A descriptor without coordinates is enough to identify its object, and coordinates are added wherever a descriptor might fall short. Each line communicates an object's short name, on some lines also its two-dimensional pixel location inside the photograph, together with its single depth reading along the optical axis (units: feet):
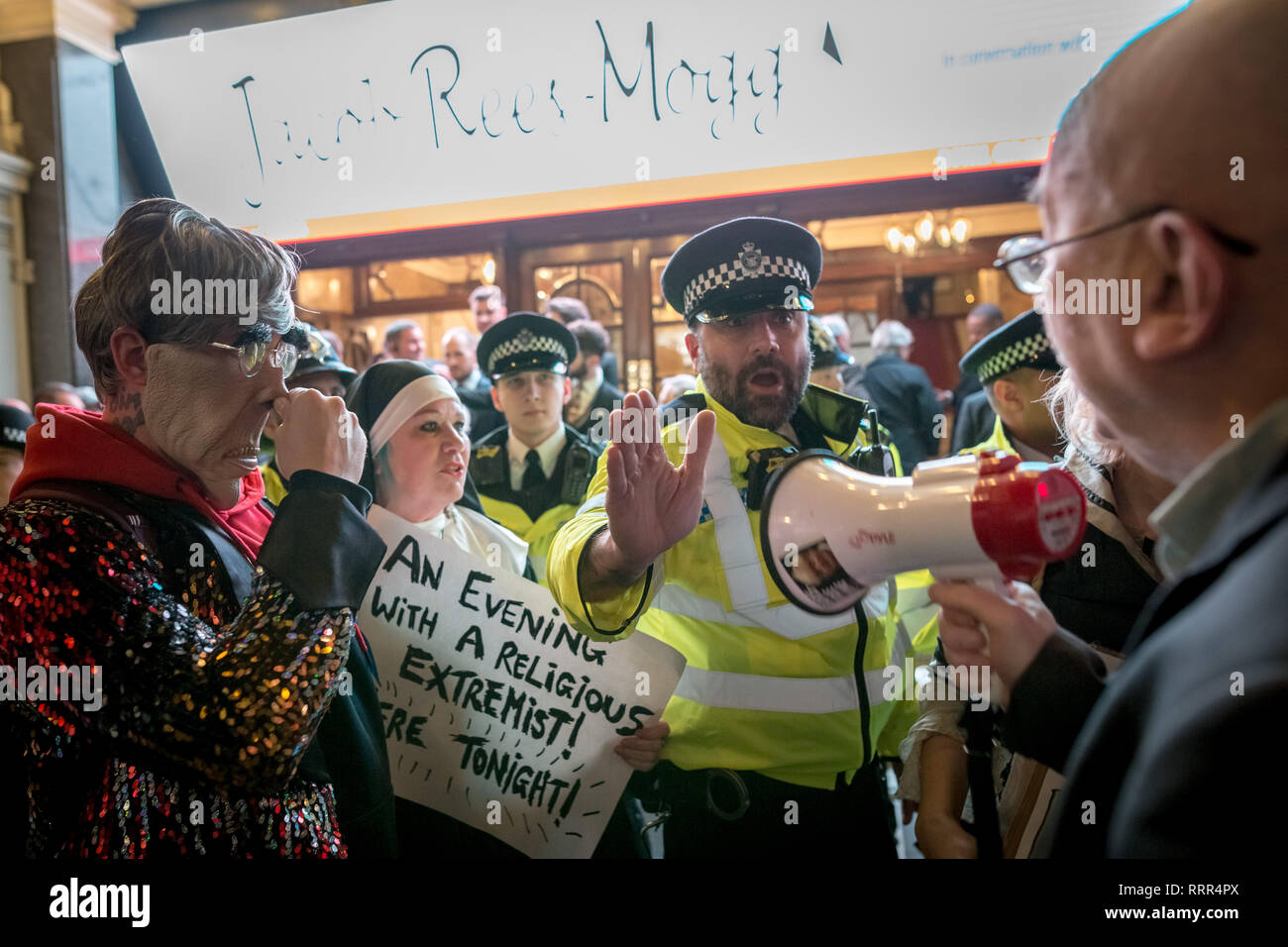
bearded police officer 4.71
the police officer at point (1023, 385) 7.32
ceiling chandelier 16.15
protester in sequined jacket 3.16
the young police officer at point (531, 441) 9.14
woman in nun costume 6.25
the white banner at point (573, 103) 4.83
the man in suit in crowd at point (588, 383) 12.35
